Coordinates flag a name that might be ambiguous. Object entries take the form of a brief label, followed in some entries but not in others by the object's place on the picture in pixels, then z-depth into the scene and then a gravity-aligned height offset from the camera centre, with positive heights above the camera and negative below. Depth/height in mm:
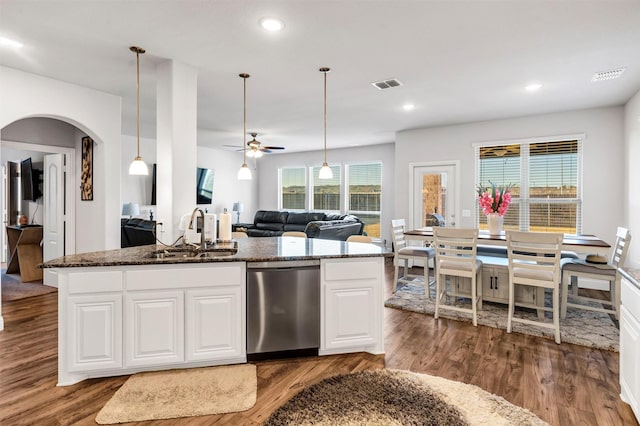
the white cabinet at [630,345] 1991 -812
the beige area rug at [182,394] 2113 -1227
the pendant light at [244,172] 3854 +440
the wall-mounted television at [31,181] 6199 +533
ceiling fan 4984 +920
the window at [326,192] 9492 +544
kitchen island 2449 -724
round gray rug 2031 -1220
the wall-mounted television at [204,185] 8758 +665
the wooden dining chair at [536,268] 3221 -551
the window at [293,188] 10039 +680
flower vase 4445 -143
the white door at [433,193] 6293 +345
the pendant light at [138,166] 3123 +406
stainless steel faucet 2952 -197
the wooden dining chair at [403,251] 4676 -556
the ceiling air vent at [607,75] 3686 +1504
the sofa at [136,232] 5950 -379
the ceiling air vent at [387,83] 4023 +1524
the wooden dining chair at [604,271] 3574 -627
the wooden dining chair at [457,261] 3656 -540
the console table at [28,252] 5461 -675
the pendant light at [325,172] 3952 +461
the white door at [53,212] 5043 -19
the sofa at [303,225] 6462 -301
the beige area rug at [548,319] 3270 -1179
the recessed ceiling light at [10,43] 3005 +1488
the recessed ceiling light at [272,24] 2670 +1481
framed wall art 4688 +540
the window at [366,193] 8891 +479
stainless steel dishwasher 2754 -794
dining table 3623 -330
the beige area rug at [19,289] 4589 -1118
